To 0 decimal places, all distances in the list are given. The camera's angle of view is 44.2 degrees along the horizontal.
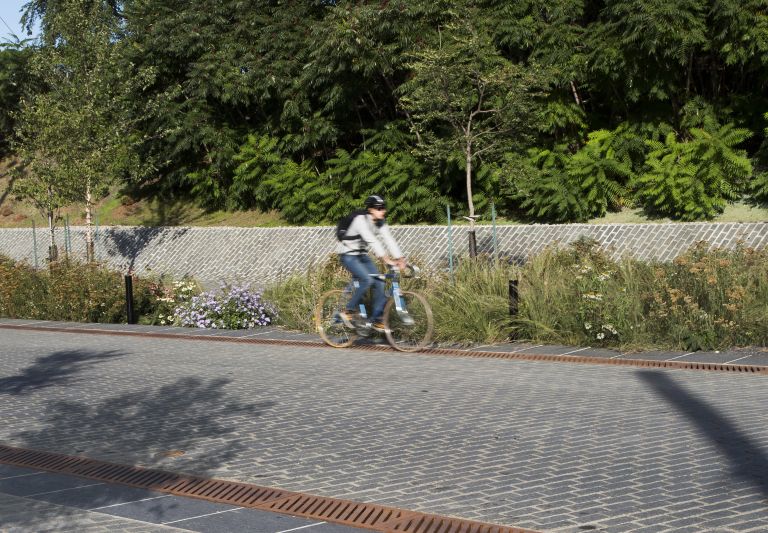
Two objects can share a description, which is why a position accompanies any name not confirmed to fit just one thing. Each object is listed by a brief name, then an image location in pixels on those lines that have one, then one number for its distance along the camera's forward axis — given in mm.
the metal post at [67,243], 27230
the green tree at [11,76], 41281
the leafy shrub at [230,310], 15547
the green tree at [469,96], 22094
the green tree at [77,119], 25844
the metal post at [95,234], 30666
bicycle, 12328
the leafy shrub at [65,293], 18125
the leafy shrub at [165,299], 17312
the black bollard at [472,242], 19469
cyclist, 12156
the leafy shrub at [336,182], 27938
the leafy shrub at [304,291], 14992
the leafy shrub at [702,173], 22969
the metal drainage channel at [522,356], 10031
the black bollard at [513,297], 12688
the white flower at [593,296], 12000
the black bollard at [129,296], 17375
